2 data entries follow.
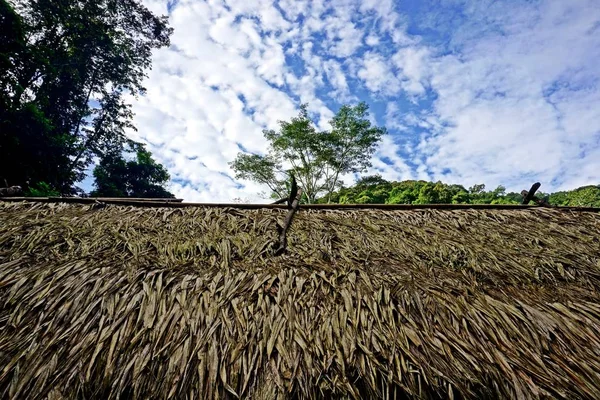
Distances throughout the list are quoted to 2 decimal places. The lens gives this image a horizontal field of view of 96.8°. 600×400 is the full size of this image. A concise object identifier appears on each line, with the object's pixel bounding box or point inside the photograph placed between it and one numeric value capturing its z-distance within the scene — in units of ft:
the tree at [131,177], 40.73
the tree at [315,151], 48.01
